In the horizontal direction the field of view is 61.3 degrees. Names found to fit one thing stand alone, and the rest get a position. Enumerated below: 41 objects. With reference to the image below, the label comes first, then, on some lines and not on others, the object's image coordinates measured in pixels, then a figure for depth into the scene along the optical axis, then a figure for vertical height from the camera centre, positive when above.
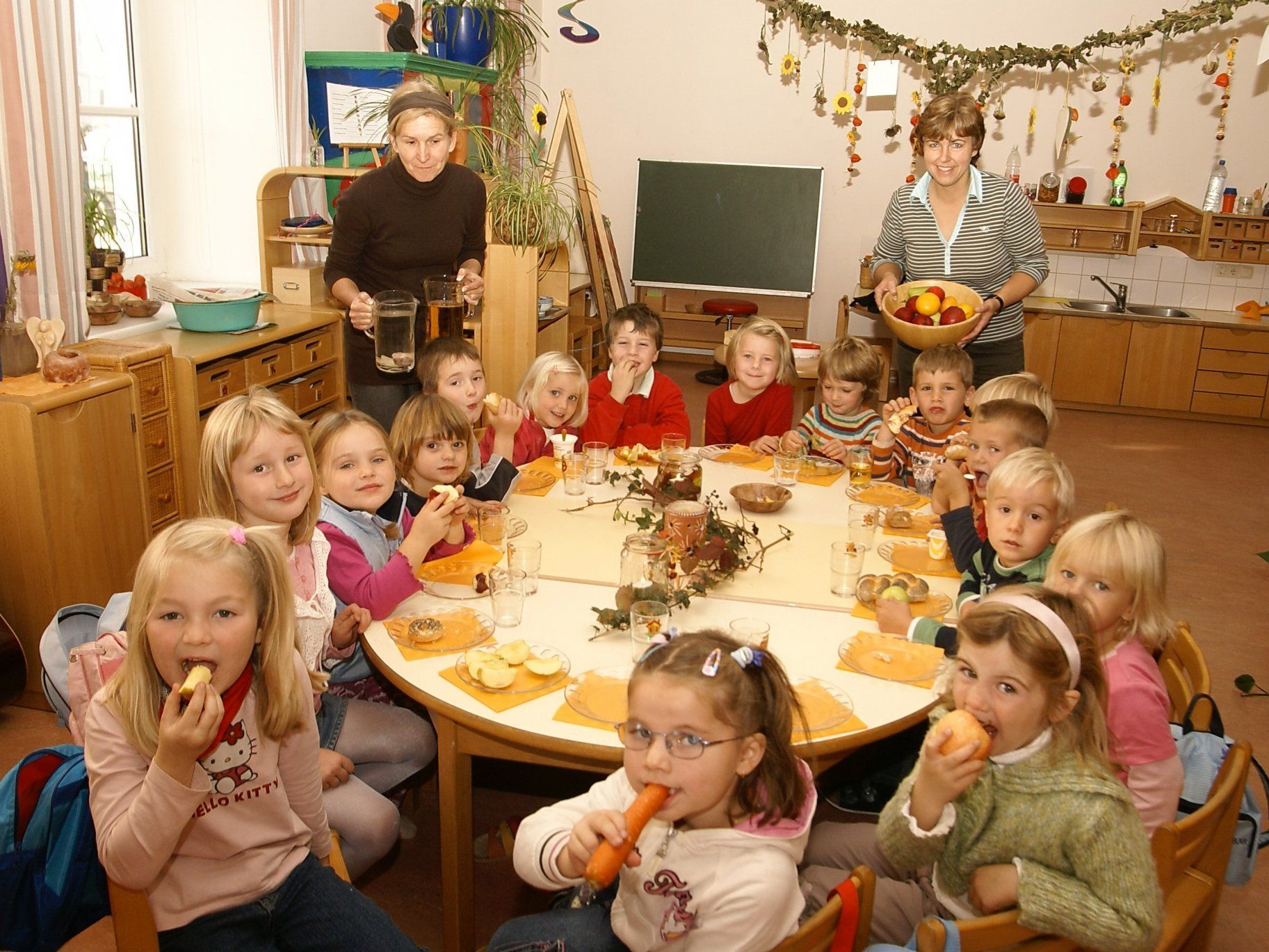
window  4.59 +0.34
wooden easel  6.19 -0.08
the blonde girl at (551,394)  3.54 -0.59
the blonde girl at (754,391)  3.85 -0.61
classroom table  1.88 -0.84
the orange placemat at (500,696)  1.92 -0.86
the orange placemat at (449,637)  2.09 -0.84
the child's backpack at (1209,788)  1.90 -0.96
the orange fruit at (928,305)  3.82 -0.27
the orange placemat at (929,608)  2.31 -0.81
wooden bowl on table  2.92 -0.74
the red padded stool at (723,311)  7.69 -0.64
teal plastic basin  4.17 -0.44
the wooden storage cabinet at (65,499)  3.12 -0.91
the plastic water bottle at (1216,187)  7.07 +0.33
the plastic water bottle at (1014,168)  7.33 +0.42
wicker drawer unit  3.61 -0.75
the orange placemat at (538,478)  3.09 -0.76
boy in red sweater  3.85 -0.64
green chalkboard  7.59 -0.04
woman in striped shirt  3.79 -0.05
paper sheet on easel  5.18 +0.43
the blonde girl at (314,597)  2.17 -0.80
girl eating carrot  1.46 -0.81
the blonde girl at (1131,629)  1.86 -0.72
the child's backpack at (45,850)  1.59 -0.96
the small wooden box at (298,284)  4.85 -0.36
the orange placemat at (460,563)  2.43 -0.81
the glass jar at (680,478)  2.78 -0.66
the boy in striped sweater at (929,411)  3.46 -0.58
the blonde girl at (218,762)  1.53 -0.84
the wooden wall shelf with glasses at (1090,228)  7.24 +0.04
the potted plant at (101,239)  4.25 -0.18
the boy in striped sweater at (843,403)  3.62 -0.60
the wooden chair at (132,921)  1.55 -1.03
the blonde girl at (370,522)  2.27 -0.71
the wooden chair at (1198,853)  1.53 -0.90
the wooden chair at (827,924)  1.29 -0.84
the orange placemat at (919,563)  2.57 -0.79
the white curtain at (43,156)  3.57 +0.12
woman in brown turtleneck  3.64 -0.07
